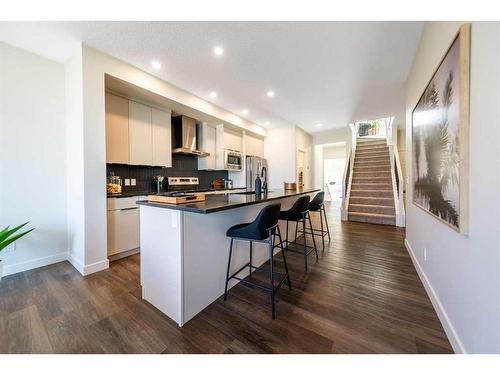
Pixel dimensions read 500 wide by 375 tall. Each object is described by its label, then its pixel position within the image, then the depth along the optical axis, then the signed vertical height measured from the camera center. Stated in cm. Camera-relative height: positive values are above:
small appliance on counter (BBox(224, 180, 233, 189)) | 525 +0
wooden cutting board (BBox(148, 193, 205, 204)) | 154 -12
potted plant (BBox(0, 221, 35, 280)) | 173 -48
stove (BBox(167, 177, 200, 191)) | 379 +2
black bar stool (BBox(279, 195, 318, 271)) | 242 -34
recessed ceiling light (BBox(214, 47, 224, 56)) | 232 +160
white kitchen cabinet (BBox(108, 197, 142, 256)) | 260 -56
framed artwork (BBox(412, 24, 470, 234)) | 108 +32
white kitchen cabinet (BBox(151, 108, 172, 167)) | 337 +82
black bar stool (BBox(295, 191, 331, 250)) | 297 -29
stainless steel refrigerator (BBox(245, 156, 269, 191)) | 517 +40
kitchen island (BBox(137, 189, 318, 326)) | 148 -58
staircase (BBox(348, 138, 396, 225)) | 482 -9
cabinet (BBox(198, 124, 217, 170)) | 441 +87
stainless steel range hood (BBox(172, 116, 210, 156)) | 394 +100
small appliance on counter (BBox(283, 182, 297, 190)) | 351 -4
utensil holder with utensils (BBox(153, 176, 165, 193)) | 359 +2
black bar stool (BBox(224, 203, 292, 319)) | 159 -39
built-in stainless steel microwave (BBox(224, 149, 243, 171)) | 469 +60
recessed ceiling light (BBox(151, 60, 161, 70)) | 259 +160
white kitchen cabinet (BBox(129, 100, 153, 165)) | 306 +80
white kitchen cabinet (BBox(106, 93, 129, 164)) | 279 +80
